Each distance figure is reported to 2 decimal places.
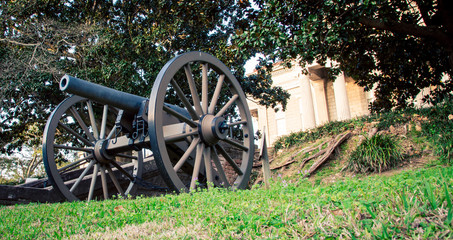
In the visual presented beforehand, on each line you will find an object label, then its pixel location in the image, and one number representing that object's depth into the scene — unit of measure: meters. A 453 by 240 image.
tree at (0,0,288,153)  11.36
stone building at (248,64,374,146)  28.05
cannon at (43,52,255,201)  5.22
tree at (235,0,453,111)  6.99
